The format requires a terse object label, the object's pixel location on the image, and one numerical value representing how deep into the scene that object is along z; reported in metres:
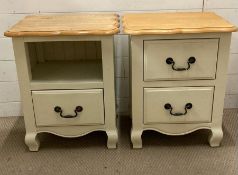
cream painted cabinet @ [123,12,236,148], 1.34
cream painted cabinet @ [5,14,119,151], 1.33
